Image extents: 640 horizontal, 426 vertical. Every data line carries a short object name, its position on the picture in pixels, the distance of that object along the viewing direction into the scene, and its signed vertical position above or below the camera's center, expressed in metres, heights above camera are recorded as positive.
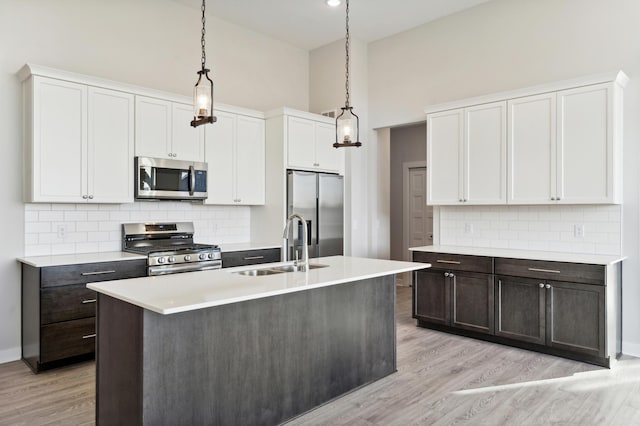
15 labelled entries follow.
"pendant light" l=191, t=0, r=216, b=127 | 2.62 +0.65
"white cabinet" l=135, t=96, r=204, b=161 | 4.28 +0.82
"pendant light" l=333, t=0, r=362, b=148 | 3.32 +0.61
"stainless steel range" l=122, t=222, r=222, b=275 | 4.08 -0.35
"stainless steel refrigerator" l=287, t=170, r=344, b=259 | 5.16 +0.05
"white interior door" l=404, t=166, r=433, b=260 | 7.32 +0.00
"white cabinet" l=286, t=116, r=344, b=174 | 5.25 +0.80
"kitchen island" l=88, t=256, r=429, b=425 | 2.18 -0.76
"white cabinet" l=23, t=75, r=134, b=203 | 3.68 +0.62
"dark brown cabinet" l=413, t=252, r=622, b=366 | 3.65 -0.84
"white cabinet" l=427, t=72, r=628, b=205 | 3.84 +0.63
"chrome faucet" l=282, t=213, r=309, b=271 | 2.96 -0.29
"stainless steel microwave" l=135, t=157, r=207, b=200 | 4.27 +0.34
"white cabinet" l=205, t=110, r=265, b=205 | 4.90 +0.61
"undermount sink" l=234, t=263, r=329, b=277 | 3.08 -0.41
